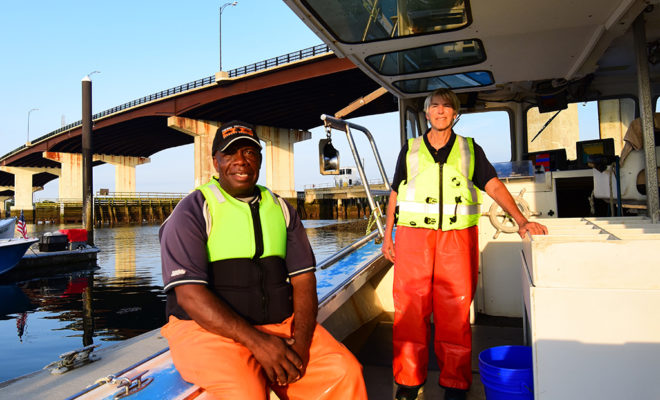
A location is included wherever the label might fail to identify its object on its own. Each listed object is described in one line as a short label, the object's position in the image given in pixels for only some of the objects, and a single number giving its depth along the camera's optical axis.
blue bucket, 1.90
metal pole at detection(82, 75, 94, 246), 17.05
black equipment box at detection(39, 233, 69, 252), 14.39
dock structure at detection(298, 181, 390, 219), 46.66
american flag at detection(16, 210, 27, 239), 13.68
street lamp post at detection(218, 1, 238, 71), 32.70
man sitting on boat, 1.61
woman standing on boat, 2.53
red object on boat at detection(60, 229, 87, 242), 15.45
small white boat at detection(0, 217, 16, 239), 15.82
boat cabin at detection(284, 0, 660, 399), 1.42
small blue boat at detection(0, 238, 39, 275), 12.32
